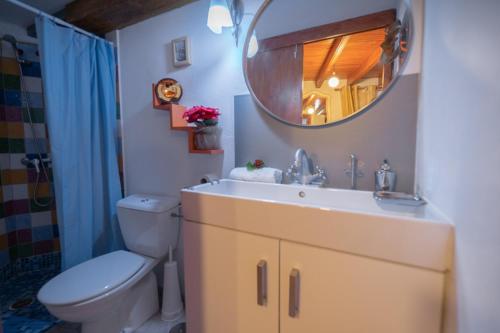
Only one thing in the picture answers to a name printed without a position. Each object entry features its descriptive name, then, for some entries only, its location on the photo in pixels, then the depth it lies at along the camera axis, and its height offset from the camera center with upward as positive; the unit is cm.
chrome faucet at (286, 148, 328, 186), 106 -11
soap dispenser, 92 -13
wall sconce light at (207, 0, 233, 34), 116 +69
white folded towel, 111 -13
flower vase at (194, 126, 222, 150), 127 +7
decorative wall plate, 140 +36
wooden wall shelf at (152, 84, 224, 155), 129 +16
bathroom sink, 58 -23
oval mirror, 95 +43
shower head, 165 +82
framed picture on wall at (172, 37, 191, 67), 137 +60
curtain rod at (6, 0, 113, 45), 124 +78
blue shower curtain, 133 +9
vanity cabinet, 62 -45
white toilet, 102 -64
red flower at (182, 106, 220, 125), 121 +18
